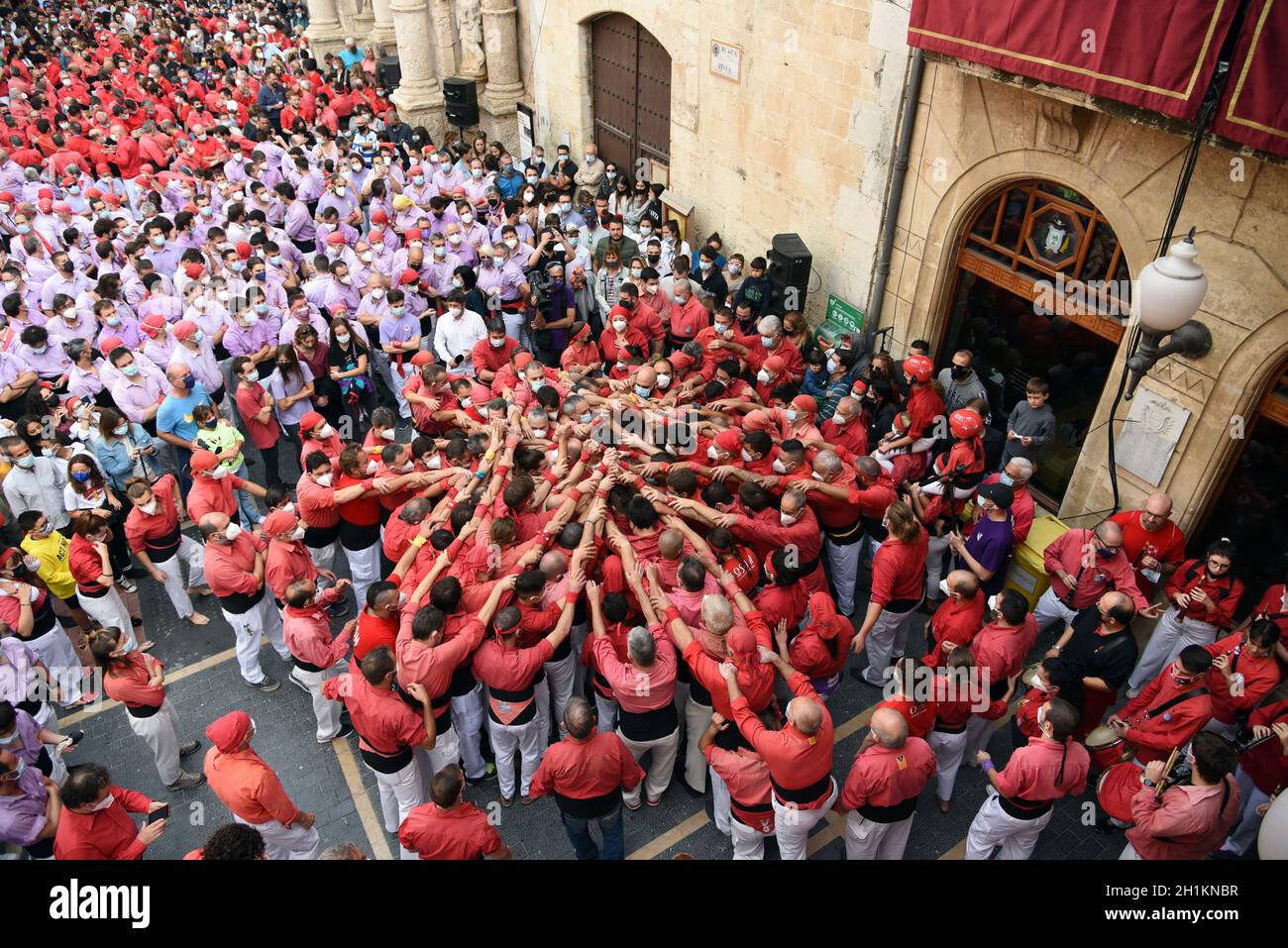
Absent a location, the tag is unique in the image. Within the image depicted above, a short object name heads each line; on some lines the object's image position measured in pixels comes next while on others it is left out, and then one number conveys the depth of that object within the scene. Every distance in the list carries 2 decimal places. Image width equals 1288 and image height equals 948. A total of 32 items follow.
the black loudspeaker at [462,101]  17.12
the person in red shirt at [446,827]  4.48
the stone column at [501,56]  16.36
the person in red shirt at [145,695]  5.44
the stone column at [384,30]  22.19
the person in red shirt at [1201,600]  6.00
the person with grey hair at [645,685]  5.21
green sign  9.79
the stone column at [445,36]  17.61
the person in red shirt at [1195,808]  4.46
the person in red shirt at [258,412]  8.37
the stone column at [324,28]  24.25
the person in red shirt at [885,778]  4.68
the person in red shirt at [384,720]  5.11
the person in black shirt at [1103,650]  5.53
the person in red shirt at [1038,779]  4.70
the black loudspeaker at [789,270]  9.88
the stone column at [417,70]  17.48
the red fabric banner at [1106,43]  5.42
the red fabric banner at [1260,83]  5.05
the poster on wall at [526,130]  16.80
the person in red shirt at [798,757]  4.68
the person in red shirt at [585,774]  4.84
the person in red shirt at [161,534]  6.95
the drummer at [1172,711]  5.22
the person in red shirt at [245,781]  4.81
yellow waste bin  7.21
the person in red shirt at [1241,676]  5.33
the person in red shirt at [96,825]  4.54
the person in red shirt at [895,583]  6.12
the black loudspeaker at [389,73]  20.75
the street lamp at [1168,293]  5.19
